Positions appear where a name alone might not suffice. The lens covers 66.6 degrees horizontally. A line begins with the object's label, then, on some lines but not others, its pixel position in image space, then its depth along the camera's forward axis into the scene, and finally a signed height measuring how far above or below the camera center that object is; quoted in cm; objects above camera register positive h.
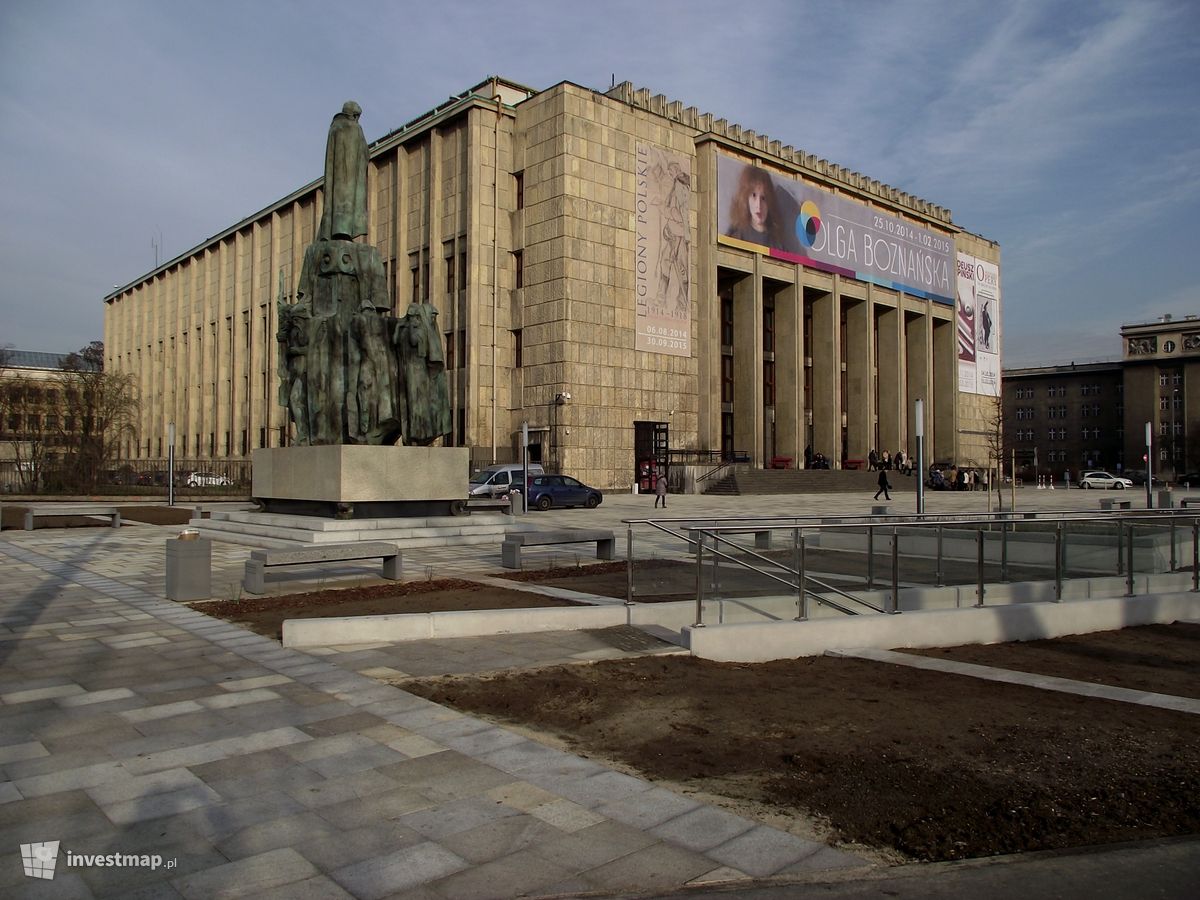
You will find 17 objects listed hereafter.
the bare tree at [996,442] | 3719 +103
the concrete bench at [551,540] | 1444 -123
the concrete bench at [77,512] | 2233 -114
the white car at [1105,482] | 6381 -136
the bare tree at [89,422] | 3938 +200
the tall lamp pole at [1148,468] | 2821 -19
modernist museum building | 4725 +1096
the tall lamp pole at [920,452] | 1866 +24
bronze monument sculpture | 1952 +257
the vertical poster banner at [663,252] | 4956 +1175
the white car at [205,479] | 5056 -72
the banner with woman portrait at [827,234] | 5447 +1555
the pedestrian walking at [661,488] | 3441 -89
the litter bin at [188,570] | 1109 -127
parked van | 3519 -59
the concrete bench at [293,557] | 1148 -116
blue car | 3453 -109
